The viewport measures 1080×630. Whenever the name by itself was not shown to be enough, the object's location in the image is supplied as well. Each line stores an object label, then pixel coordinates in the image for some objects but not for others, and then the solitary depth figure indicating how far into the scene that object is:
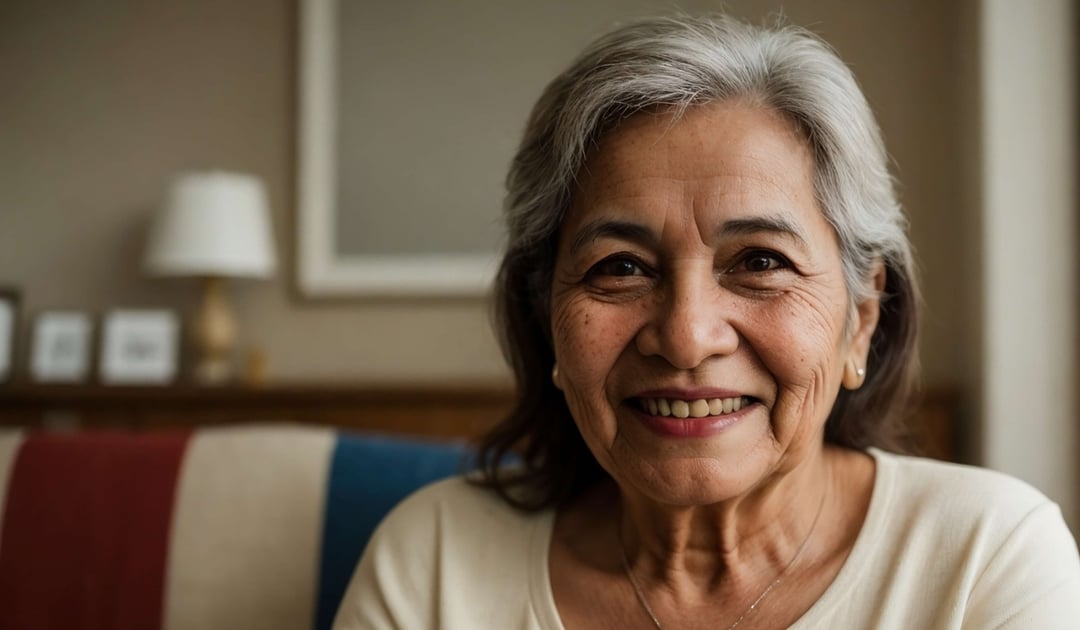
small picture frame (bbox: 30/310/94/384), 3.52
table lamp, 3.22
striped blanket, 1.53
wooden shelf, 3.09
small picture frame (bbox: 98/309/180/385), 3.46
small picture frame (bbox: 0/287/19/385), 3.53
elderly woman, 1.07
